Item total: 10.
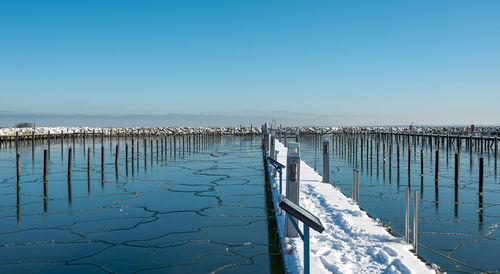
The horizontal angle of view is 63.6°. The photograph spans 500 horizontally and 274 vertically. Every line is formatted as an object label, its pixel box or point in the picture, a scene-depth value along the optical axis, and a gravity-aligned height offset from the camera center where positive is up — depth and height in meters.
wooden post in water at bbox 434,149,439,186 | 17.49 -1.82
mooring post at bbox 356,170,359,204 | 9.91 -1.58
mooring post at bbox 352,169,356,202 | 10.03 -1.66
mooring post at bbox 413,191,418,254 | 6.36 -1.70
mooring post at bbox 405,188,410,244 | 6.42 -1.60
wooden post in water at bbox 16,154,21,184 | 14.81 -1.69
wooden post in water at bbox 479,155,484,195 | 14.40 -1.97
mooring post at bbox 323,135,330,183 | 12.53 -1.09
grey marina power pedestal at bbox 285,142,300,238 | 6.87 -0.94
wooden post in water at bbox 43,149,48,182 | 17.42 -1.98
